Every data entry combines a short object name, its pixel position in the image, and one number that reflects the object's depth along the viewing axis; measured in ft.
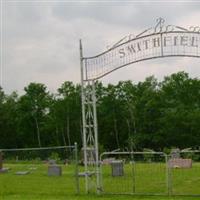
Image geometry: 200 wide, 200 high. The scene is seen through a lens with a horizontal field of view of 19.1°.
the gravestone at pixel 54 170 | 90.36
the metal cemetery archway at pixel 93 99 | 56.85
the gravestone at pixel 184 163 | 97.15
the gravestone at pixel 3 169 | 100.03
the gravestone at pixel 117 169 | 86.43
